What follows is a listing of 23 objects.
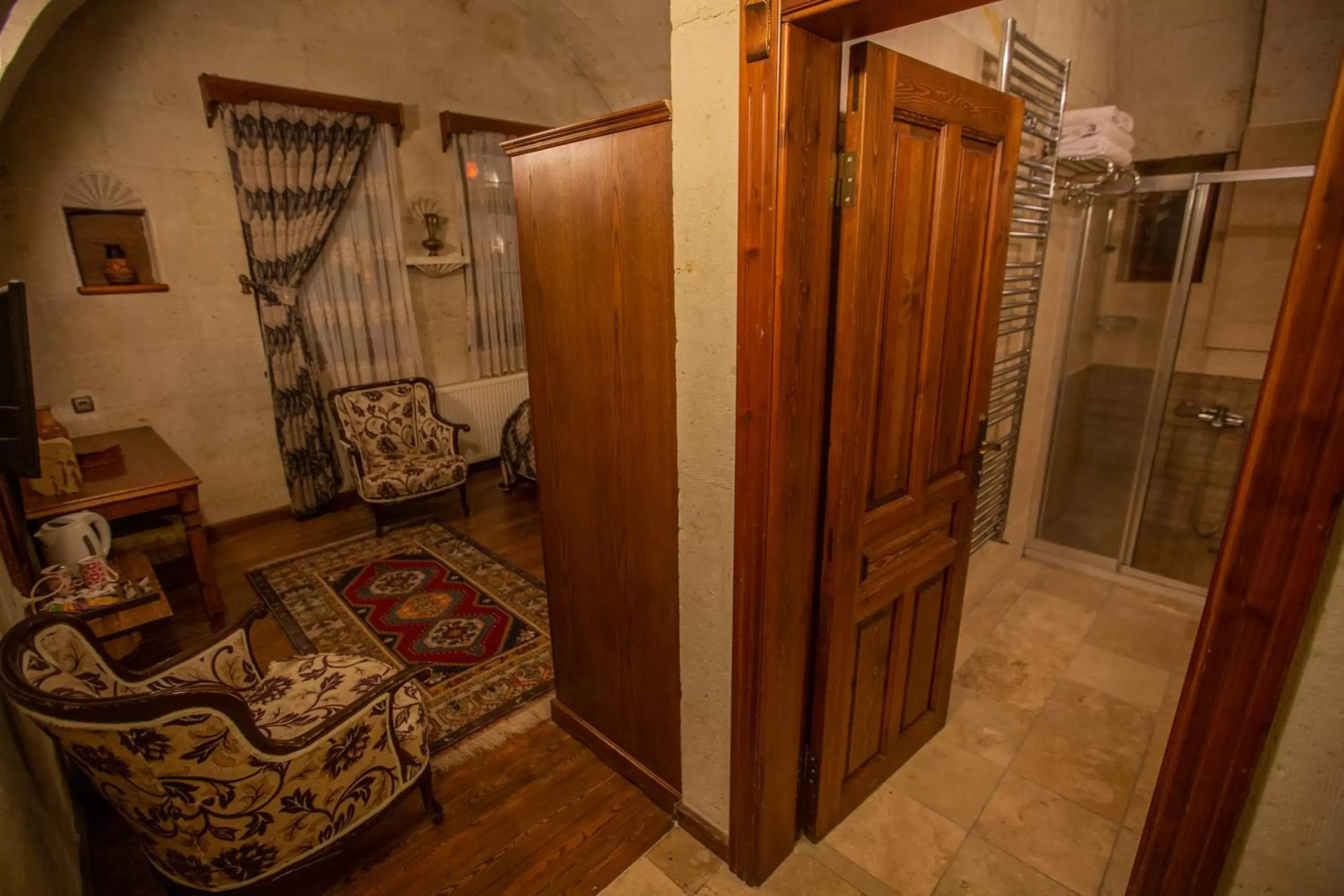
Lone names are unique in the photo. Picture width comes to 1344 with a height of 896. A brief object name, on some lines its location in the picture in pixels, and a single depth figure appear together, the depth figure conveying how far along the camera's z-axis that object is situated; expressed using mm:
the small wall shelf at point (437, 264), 4430
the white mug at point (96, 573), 2359
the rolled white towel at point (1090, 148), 2492
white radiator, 4805
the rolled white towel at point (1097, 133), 2492
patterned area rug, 2508
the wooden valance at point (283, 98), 3480
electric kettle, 2523
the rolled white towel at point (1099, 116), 2496
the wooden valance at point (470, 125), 4391
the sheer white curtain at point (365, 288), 4074
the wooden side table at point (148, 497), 2586
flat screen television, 1503
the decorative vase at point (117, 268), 3373
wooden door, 1348
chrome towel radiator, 2203
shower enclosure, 3039
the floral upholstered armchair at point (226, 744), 1185
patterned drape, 3668
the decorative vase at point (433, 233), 4473
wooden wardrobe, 1502
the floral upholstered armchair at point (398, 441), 3873
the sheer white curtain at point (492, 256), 4660
